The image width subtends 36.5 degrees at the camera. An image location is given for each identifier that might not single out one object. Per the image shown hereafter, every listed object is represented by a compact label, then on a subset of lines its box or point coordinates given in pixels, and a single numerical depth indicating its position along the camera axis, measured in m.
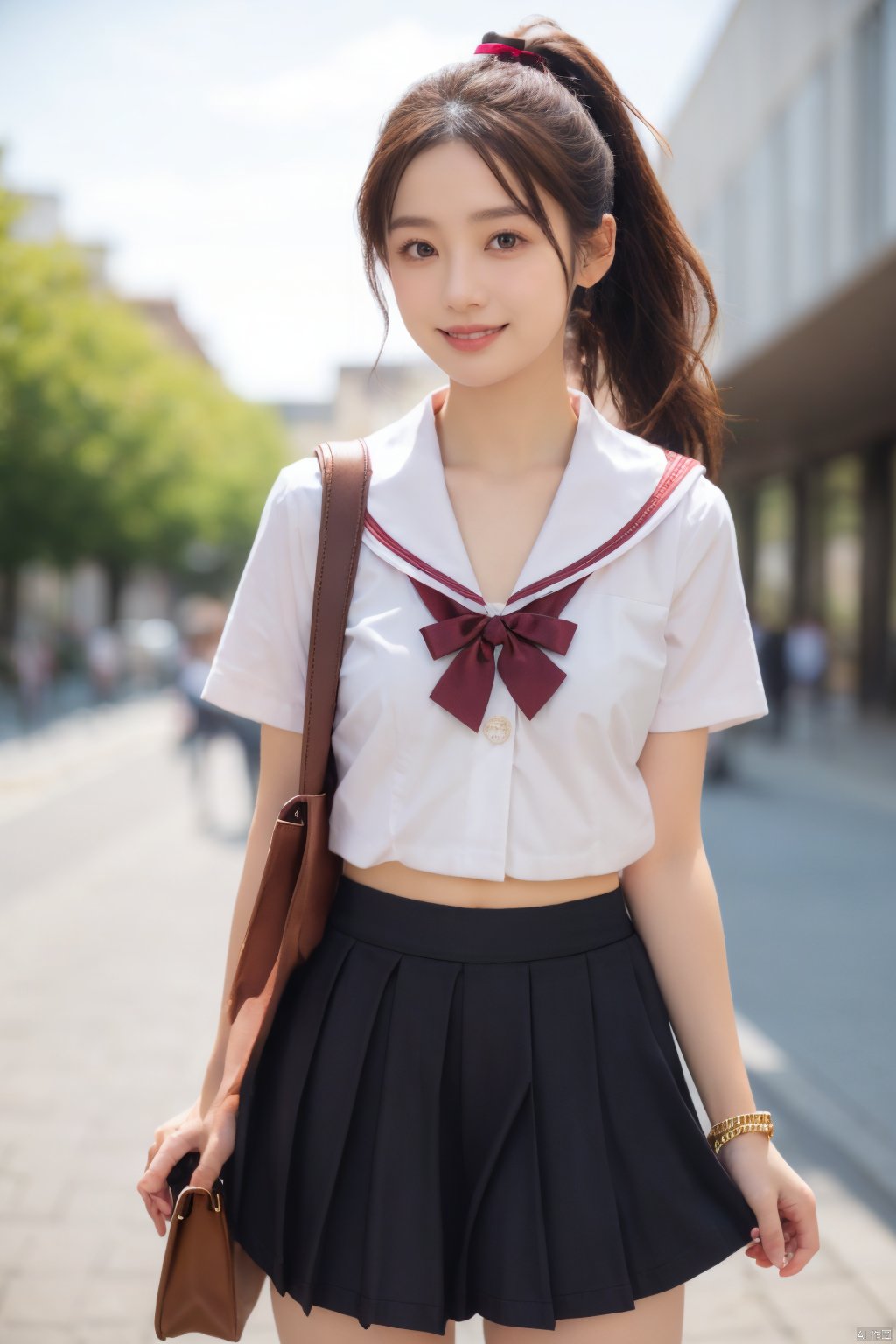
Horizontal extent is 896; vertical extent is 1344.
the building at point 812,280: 14.84
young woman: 1.56
